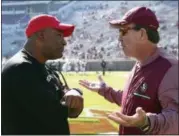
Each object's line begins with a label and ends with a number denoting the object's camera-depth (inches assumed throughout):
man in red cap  95.6
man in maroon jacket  103.7
